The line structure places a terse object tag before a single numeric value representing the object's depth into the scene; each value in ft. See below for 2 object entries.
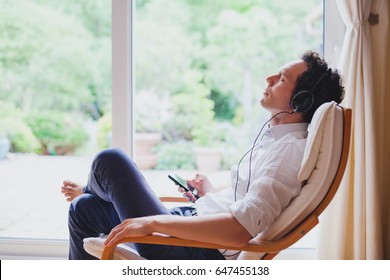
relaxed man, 5.18
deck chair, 5.32
